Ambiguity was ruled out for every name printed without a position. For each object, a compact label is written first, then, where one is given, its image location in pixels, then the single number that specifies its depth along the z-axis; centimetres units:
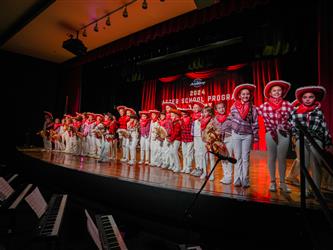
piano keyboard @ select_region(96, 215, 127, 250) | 174
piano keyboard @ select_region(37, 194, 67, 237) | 172
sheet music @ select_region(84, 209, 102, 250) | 143
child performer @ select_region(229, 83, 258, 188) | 379
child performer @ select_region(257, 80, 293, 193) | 343
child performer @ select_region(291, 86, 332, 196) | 317
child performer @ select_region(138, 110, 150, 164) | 697
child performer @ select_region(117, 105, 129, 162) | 713
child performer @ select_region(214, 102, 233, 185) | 410
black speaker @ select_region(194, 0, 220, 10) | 564
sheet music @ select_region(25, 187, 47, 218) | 203
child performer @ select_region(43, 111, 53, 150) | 1065
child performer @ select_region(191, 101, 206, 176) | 498
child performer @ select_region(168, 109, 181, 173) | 572
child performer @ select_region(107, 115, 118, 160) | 714
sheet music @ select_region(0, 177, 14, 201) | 282
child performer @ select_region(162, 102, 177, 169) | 592
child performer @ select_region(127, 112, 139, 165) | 671
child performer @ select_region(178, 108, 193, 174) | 543
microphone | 203
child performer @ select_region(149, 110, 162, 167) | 661
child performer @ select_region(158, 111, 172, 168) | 602
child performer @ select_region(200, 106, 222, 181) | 430
